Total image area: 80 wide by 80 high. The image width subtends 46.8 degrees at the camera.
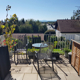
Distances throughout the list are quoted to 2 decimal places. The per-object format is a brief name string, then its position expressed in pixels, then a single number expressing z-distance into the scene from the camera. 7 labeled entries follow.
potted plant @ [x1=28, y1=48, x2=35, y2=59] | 4.42
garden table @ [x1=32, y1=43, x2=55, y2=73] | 3.25
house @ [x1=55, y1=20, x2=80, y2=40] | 17.94
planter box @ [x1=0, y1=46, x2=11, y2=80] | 2.47
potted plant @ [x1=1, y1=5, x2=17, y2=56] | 4.44
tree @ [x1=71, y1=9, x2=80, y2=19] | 9.75
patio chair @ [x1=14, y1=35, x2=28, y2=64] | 4.12
